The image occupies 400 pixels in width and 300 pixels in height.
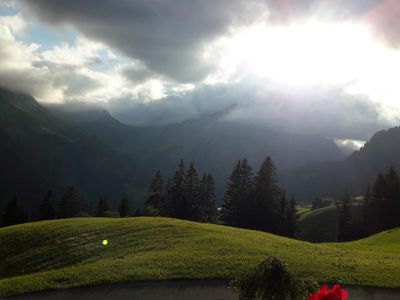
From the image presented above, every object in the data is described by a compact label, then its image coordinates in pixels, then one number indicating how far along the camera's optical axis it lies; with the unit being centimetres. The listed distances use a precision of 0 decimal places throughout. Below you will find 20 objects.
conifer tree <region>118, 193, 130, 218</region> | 9979
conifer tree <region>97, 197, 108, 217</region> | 10765
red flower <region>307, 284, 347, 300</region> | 796
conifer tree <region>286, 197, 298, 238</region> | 8312
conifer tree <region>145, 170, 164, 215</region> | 9638
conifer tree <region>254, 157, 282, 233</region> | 8162
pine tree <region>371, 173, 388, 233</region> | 8575
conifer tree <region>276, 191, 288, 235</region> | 8175
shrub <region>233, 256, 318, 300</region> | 1155
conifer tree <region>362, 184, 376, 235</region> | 8713
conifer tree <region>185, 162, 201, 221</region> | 9001
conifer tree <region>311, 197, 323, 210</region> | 17825
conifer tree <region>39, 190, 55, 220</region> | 10000
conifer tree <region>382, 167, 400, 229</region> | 8469
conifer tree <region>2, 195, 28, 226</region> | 9575
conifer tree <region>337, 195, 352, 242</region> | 8969
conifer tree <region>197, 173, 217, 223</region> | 9638
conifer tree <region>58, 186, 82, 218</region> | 10212
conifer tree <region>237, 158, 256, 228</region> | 8269
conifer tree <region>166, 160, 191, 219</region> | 8949
